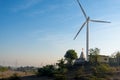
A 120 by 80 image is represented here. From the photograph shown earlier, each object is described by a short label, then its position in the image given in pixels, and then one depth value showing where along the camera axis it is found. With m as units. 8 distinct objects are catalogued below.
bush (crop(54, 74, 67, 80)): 22.96
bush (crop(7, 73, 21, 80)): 26.89
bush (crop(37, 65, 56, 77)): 28.55
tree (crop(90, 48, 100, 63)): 35.00
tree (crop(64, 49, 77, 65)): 38.97
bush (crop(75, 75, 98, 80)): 21.66
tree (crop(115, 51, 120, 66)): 38.45
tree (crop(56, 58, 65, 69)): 32.59
